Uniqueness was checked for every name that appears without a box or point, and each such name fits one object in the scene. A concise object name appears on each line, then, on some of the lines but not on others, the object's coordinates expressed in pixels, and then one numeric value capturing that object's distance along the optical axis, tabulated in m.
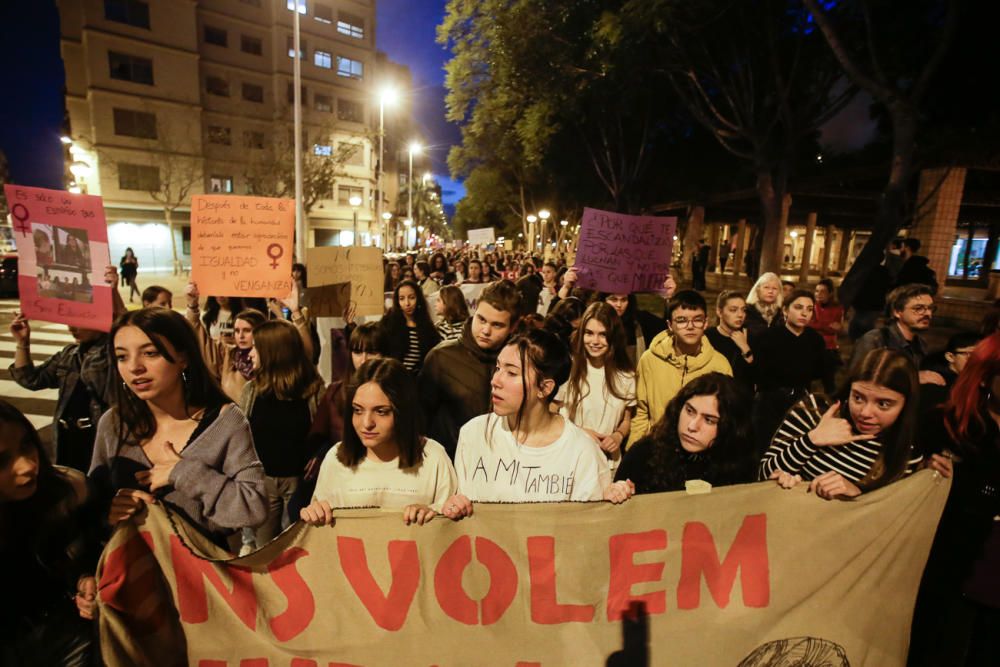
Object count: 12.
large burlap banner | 2.18
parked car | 15.99
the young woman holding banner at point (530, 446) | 2.50
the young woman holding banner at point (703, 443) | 2.55
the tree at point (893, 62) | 8.33
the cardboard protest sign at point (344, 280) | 5.55
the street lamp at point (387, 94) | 21.48
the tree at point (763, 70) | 11.30
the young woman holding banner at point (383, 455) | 2.45
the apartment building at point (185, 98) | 32.06
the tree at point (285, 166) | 31.73
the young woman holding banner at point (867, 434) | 2.46
